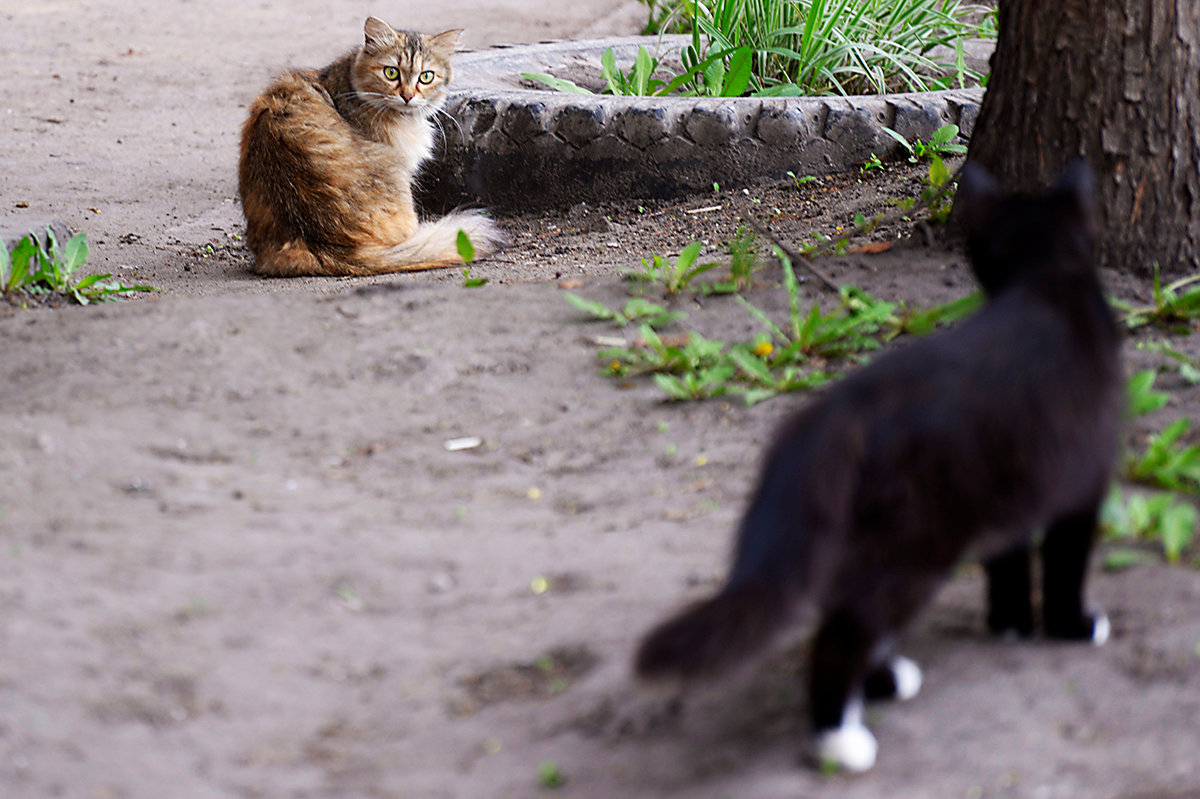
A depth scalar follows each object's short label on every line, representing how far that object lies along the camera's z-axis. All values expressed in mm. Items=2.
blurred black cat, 2889
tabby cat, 9719
